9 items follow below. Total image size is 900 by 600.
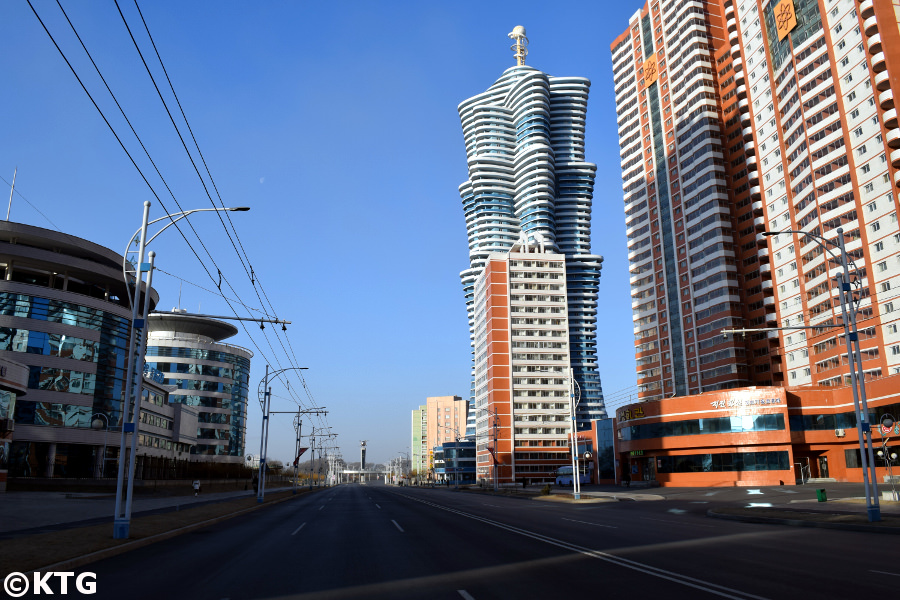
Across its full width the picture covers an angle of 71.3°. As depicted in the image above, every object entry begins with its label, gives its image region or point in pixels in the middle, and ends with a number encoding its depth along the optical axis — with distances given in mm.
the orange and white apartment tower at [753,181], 77500
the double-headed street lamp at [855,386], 23739
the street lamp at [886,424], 26484
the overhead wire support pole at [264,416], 50656
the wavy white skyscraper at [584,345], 186750
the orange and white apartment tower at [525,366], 130875
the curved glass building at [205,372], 118106
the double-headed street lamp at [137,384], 18219
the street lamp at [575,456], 47875
